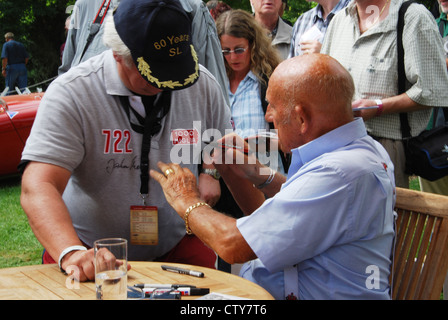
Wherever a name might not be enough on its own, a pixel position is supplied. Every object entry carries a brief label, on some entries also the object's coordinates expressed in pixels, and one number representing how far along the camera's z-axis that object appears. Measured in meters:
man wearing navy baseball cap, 2.38
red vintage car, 7.54
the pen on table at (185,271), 2.19
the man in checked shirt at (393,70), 3.50
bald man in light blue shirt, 1.97
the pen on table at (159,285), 2.02
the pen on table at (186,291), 1.98
